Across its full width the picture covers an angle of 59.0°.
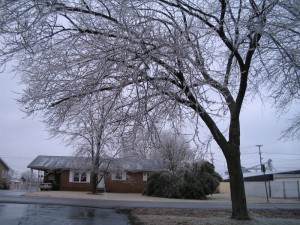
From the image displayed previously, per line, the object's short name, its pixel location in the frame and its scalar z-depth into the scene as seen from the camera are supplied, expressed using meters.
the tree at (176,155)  26.04
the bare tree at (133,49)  6.22
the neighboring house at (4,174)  35.14
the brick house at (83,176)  29.16
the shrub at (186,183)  25.23
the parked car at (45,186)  28.43
